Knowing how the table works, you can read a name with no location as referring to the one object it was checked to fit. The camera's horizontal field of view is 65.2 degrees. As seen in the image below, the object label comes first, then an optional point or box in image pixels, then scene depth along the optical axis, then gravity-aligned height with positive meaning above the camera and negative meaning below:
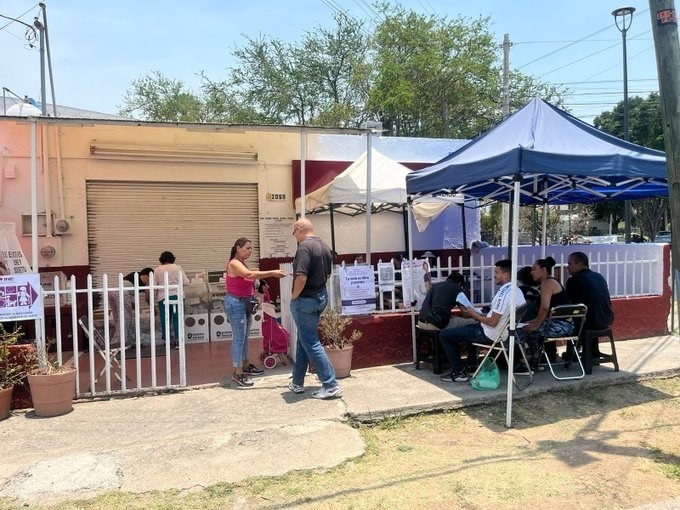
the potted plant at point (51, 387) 4.91 -1.26
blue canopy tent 4.92 +0.80
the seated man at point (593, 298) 6.00 -0.66
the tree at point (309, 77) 25.23 +8.08
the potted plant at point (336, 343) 6.00 -1.11
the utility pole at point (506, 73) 16.81 +5.63
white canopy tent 7.83 +0.80
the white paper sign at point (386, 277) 6.64 -0.41
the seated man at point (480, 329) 5.34 -0.91
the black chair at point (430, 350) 6.08 -1.26
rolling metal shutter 8.76 +0.44
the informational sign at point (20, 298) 5.12 -0.44
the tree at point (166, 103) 26.14 +7.21
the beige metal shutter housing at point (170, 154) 8.61 +1.59
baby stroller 6.48 -1.14
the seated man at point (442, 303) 5.87 -0.67
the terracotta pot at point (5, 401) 4.84 -1.36
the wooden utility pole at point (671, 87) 4.23 +1.21
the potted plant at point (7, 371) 4.88 -1.12
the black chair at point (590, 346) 5.92 -1.18
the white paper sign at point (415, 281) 6.60 -0.46
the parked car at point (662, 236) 34.73 +0.17
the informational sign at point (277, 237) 9.46 +0.17
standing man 5.24 -0.55
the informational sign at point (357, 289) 6.41 -0.53
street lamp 14.55 +4.96
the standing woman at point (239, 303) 5.79 -0.61
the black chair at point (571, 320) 5.65 -0.89
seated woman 5.64 -0.75
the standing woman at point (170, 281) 7.66 -0.47
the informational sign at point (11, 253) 6.88 -0.01
